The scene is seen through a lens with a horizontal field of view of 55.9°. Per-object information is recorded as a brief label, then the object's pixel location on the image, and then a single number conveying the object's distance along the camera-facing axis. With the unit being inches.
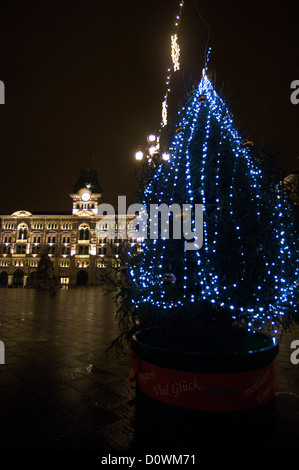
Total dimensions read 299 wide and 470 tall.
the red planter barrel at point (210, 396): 124.8
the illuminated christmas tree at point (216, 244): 145.4
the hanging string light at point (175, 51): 290.6
